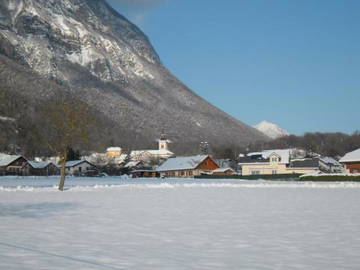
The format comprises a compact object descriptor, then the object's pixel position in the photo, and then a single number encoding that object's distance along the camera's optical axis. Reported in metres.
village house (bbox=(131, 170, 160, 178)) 124.62
